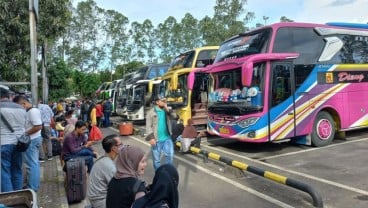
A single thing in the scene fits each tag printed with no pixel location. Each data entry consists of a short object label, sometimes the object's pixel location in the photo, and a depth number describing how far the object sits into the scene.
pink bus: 10.37
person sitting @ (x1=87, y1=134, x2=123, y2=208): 4.32
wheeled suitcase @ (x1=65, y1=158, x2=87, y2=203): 6.68
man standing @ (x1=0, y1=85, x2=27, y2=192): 6.33
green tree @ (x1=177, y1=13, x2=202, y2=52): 63.25
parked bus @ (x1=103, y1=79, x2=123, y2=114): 29.62
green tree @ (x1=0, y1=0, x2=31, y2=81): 11.54
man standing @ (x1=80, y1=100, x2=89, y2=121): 21.64
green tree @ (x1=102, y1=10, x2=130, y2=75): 60.07
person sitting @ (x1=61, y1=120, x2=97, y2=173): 7.26
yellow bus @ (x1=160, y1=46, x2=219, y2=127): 14.47
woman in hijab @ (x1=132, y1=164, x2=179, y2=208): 2.90
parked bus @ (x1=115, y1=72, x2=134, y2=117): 24.42
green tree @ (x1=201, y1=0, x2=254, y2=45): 40.06
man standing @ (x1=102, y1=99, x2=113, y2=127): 22.19
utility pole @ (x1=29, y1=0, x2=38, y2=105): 7.92
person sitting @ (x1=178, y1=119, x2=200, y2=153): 11.05
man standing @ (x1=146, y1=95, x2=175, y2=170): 8.21
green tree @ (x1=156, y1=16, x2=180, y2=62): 66.22
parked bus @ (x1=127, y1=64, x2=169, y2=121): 20.89
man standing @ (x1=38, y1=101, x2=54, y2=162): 10.66
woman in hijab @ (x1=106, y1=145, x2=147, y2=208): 3.43
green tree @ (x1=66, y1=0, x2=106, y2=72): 56.78
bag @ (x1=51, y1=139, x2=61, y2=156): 11.26
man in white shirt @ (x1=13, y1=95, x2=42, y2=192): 7.04
